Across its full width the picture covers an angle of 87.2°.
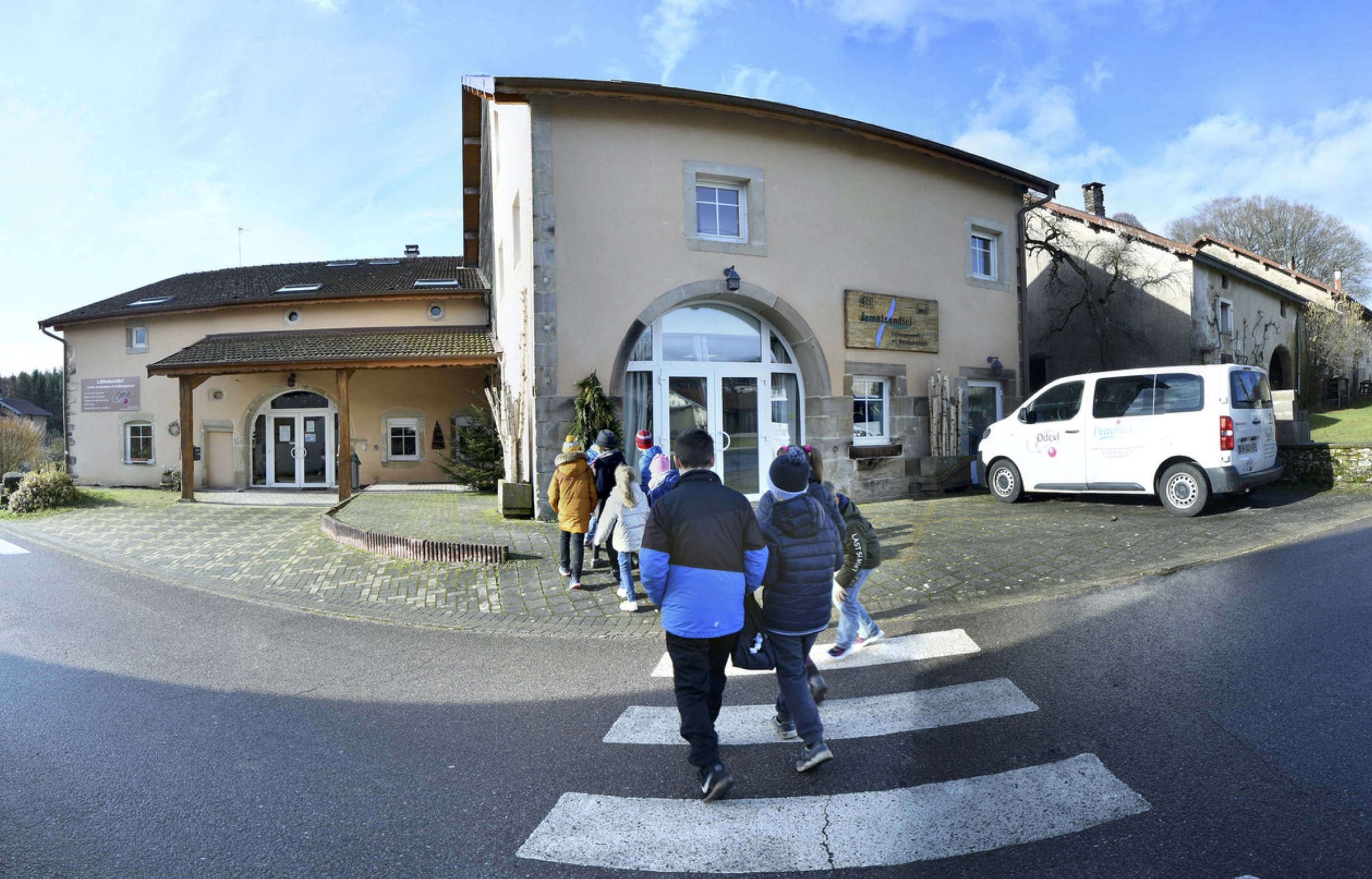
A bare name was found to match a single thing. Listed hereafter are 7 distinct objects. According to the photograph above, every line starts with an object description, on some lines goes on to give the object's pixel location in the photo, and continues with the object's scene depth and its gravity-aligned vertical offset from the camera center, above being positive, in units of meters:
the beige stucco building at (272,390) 20.11 +1.52
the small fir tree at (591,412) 9.99 +0.35
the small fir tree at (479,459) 15.10 -0.41
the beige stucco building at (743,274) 10.35 +2.60
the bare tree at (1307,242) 36.22 +9.24
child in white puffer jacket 6.28 -0.77
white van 8.59 -0.09
